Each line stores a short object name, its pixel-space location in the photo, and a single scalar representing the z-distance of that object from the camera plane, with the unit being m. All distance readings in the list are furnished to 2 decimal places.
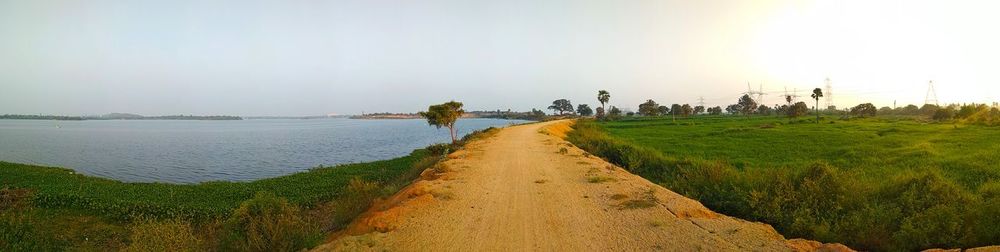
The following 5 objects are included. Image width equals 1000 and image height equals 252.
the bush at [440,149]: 32.20
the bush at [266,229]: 8.31
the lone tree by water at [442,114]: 39.77
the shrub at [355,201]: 12.18
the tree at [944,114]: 68.94
